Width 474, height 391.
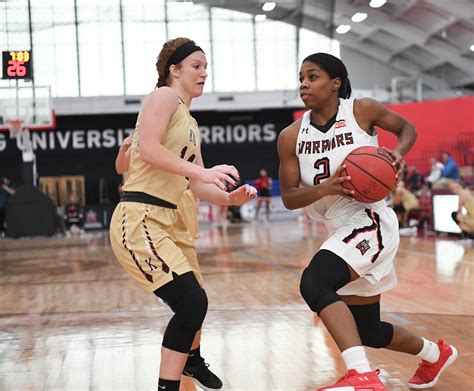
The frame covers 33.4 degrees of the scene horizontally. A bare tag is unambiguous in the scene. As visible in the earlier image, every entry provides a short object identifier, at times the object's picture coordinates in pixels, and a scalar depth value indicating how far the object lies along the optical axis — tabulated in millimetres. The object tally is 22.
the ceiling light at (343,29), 29181
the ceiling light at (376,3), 27203
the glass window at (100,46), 29547
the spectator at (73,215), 22406
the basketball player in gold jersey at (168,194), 3328
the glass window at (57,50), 28922
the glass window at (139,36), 29797
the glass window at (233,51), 30178
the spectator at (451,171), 17453
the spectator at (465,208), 12416
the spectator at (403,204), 16500
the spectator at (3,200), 21453
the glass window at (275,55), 30344
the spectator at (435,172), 18605
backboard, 18594
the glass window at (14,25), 21847
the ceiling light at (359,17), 28164
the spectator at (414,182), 18875
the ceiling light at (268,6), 28469
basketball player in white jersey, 3498
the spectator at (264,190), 23844
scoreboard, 14875
